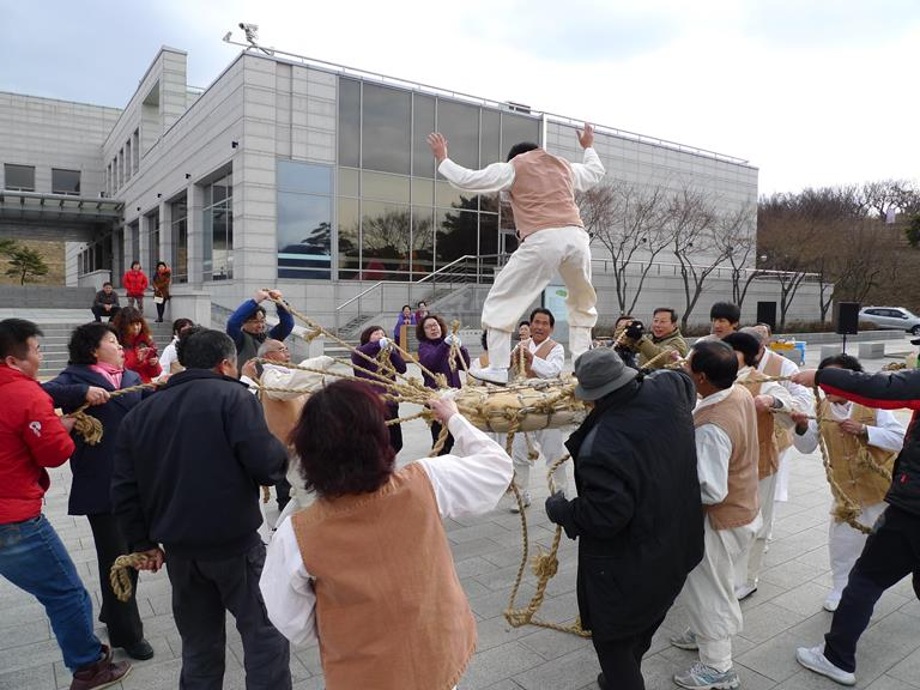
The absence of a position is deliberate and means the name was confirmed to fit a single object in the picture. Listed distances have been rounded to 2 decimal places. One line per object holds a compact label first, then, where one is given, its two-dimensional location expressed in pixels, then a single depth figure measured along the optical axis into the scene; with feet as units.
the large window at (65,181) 112.27
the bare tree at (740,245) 82.89
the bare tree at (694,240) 77.77
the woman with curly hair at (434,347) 19.49
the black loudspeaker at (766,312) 59.52
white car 98.68
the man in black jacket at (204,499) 7.82
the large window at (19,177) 106.83
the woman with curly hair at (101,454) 10.05
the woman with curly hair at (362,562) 5.48
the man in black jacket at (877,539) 8.57
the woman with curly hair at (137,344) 15.37
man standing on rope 12.59
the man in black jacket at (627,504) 7.59
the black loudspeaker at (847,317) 55.88
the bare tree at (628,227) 69.05
